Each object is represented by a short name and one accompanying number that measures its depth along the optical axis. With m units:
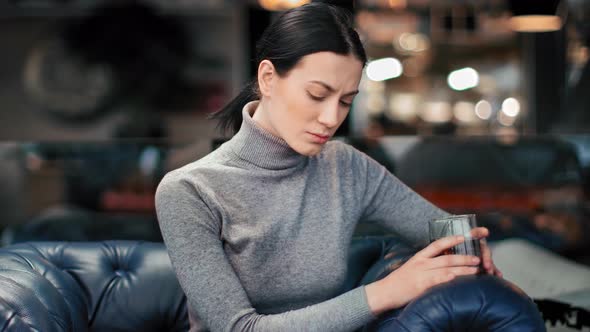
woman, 2.15
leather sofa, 2.09
